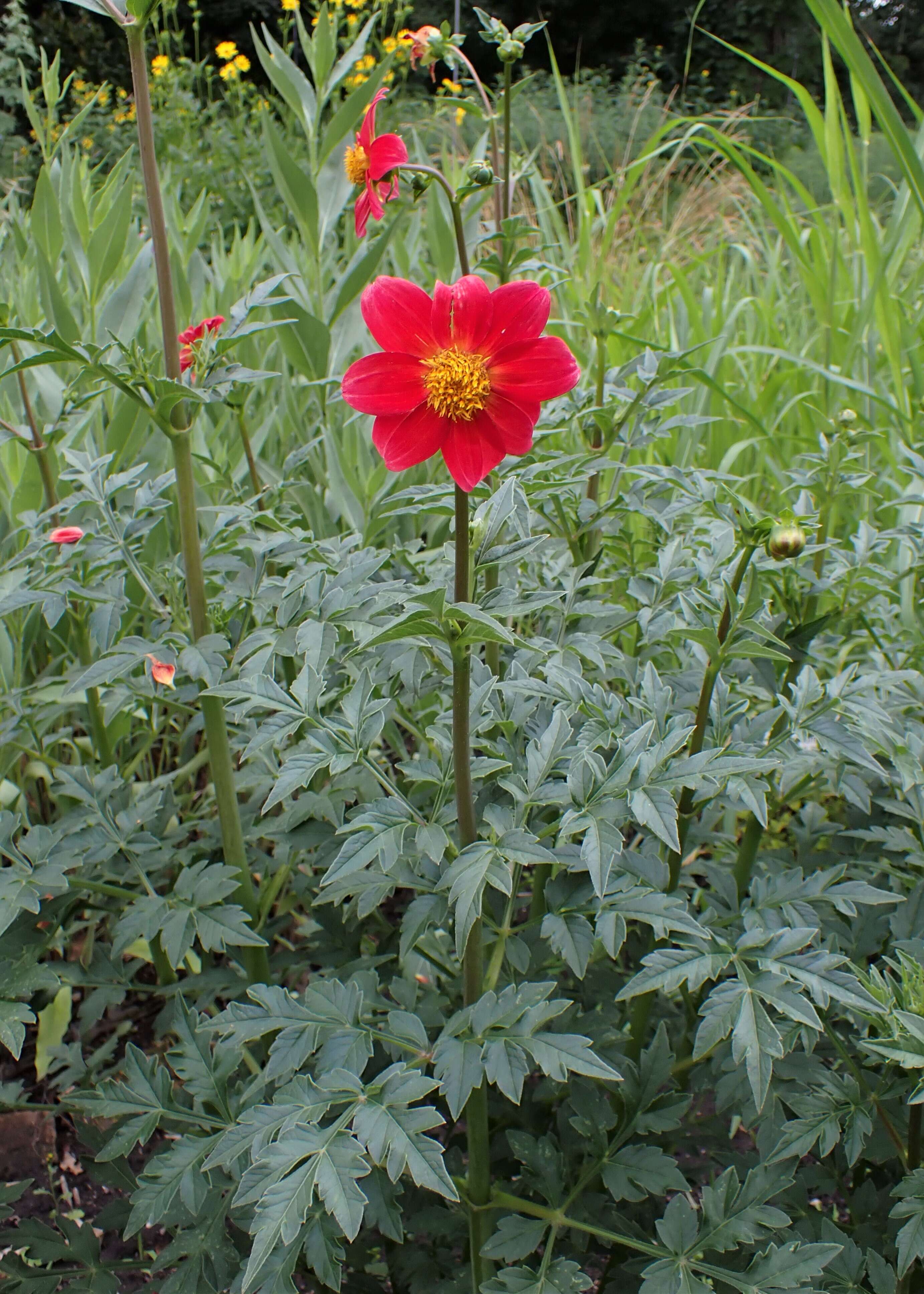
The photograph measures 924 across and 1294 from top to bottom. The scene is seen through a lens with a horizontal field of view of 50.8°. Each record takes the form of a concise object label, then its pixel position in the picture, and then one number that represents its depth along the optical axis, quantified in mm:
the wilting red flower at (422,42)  1192
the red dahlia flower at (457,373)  675
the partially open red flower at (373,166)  868
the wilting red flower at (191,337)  938
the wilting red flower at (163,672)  881
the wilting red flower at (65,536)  1002
